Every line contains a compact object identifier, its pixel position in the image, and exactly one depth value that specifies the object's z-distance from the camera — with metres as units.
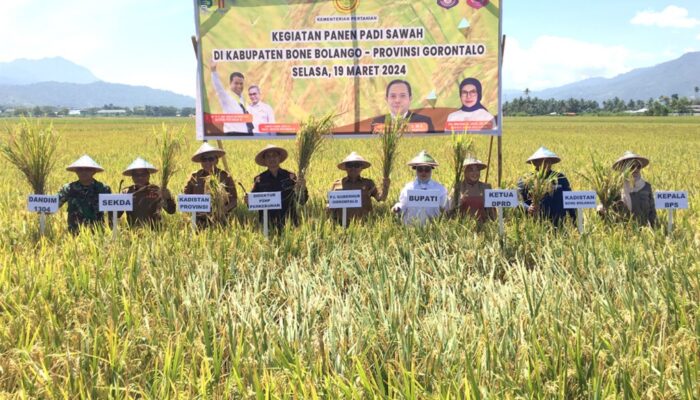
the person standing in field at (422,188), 4.96
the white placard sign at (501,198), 4.21
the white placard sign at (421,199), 4.62
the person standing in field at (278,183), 5.18
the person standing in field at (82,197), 4.81
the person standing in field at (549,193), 4.84
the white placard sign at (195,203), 4.32
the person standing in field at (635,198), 4.76
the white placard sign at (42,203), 4.39
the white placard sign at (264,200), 4.34
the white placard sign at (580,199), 4.21
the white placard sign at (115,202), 4.28
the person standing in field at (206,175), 5.11
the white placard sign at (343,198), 4.52
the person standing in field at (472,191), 5.02
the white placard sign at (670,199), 4.30
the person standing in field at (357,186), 5.30
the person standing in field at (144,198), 4.91
